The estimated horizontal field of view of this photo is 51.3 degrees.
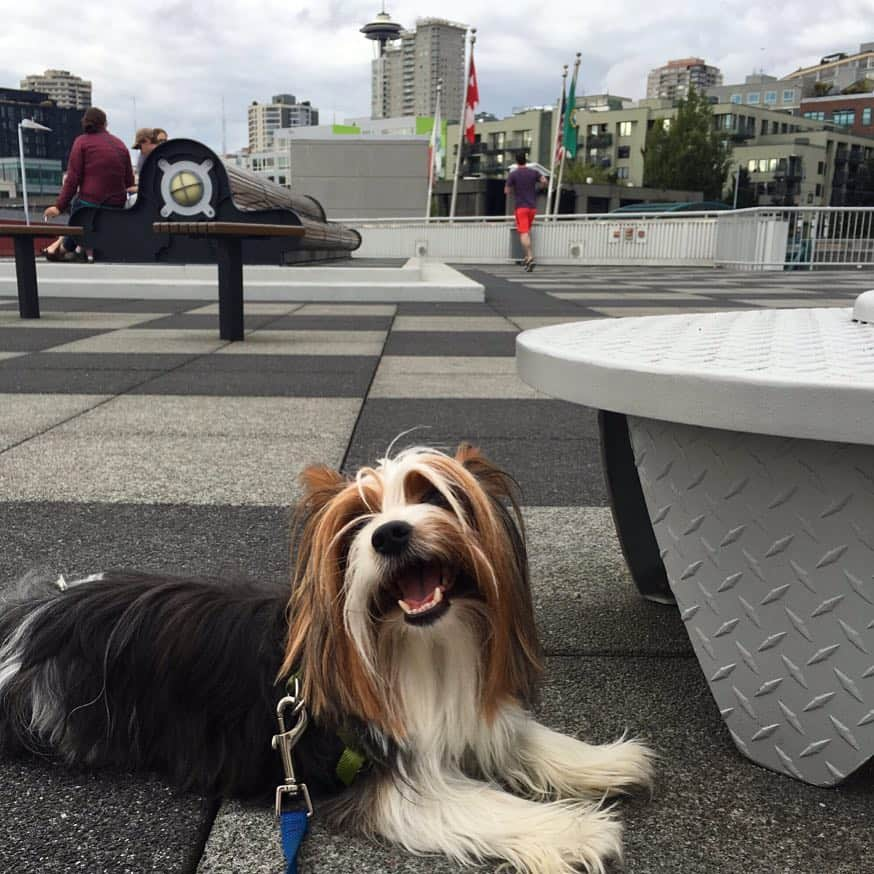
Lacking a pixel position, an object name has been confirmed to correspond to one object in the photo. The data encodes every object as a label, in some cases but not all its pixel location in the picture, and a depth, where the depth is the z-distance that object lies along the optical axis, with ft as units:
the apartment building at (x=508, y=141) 390.01
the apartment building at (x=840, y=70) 565.12
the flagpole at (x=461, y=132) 104.12
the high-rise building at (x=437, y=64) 632.38
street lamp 95.22
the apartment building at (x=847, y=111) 436.76
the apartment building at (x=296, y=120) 635.66
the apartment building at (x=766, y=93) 533.96
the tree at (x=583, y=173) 311.88
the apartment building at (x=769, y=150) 359.46
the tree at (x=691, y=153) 253.85
